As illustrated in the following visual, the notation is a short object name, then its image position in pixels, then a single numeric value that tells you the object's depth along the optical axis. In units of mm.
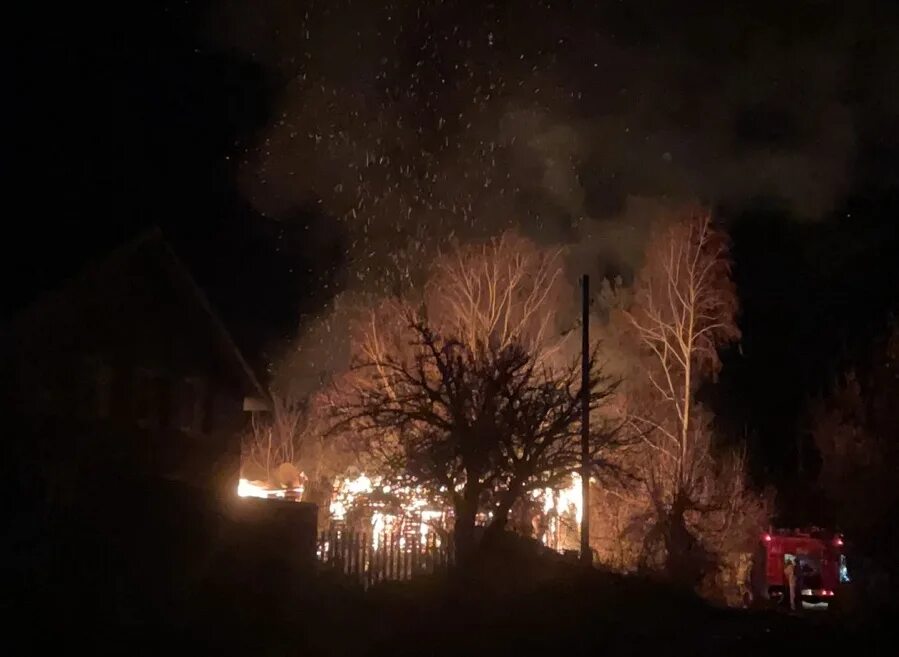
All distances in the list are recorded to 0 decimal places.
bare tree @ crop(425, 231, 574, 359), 32531
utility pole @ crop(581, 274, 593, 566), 18859
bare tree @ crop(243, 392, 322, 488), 47156
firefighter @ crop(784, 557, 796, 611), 33512
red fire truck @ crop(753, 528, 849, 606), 34906
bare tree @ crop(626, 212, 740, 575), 34656
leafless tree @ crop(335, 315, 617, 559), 17625
